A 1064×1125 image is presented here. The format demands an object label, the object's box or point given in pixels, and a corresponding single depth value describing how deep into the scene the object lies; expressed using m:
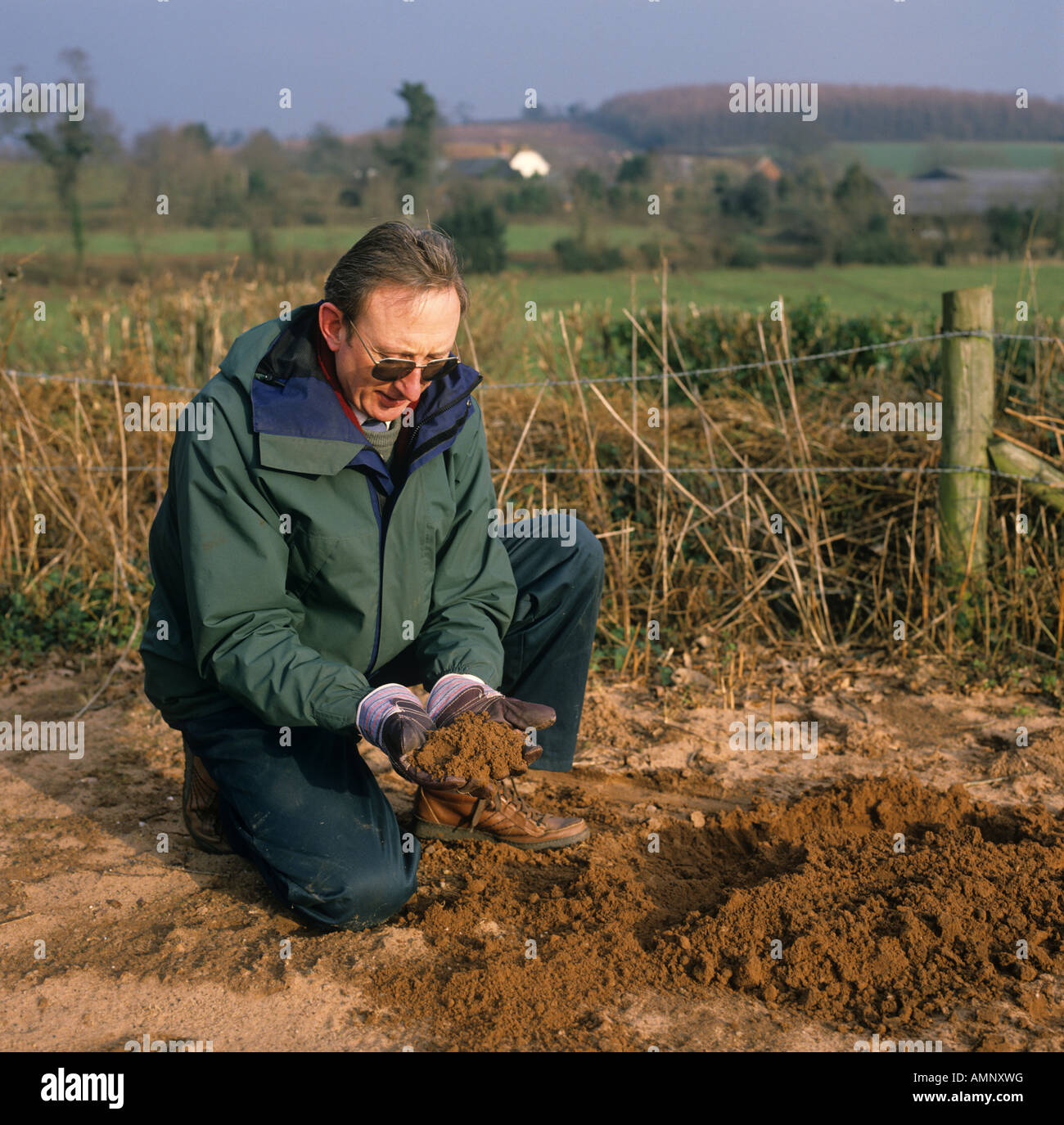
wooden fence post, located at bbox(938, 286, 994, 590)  4.44
